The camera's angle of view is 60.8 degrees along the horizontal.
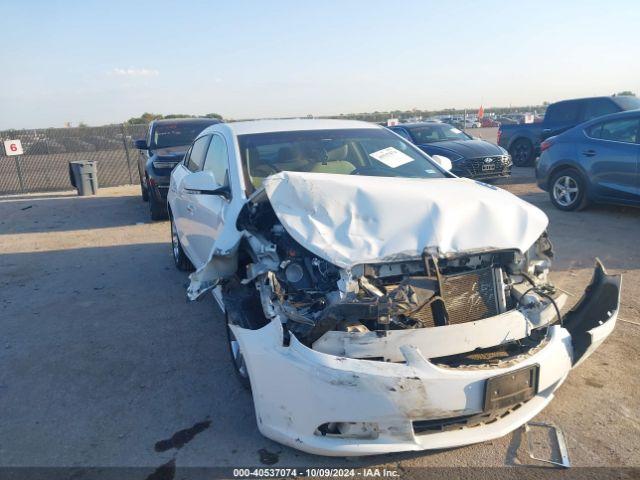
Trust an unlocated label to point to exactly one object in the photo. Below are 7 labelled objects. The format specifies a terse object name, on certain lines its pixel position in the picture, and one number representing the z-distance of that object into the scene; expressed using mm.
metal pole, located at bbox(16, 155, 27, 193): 14836
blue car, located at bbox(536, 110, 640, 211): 7762
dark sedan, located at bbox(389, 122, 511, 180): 11359
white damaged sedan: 2596
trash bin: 13625
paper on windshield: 4599
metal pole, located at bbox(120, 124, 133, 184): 15957
